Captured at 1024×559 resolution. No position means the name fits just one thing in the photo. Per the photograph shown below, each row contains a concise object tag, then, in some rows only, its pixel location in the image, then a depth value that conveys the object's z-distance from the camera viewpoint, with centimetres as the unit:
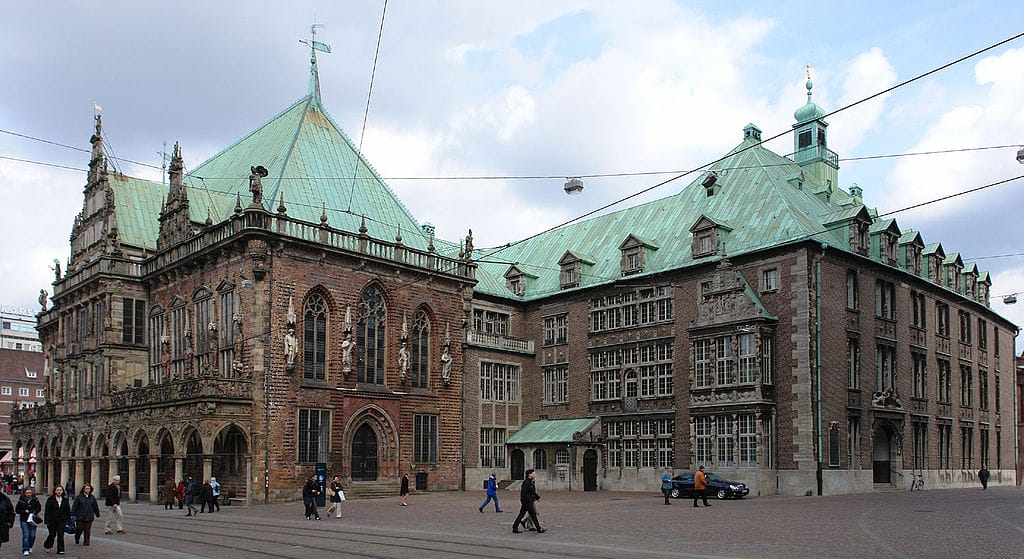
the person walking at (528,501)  2314
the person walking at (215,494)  3566
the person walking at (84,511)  2120
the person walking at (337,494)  3095
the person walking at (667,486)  3521
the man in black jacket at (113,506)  2497
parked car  3850
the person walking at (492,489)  3152
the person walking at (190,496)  3341
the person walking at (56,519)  1986
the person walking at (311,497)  3086
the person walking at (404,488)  3709
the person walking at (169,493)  3753
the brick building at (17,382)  11225
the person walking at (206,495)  3497
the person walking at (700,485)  3278
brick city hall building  4156
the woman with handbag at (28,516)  1950
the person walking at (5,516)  1818
